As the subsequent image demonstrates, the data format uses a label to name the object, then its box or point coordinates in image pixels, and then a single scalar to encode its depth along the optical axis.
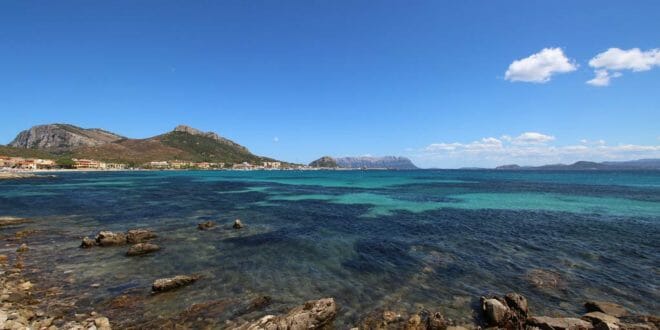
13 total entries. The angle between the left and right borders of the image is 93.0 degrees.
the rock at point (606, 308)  13.80
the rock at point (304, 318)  11.62
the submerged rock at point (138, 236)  24.83
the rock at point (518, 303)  13.43
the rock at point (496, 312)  12.69
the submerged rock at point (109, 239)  23.78
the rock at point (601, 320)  11.48
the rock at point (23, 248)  21.73
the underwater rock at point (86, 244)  23.14
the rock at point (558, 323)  11.65
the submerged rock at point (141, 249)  21.61
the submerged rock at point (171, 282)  15.52
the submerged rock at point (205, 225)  30.64
